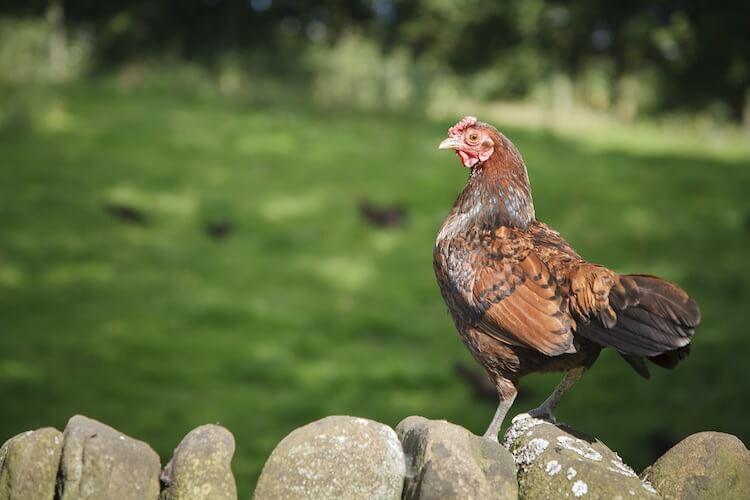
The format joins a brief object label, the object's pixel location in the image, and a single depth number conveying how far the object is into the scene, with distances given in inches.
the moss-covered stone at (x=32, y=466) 154.2
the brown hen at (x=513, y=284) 154.2
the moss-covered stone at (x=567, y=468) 145.5
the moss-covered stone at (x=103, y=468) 152.0
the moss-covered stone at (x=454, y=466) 145.7
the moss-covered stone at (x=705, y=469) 152.6
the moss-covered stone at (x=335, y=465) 150.9
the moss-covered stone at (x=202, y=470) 153.8
